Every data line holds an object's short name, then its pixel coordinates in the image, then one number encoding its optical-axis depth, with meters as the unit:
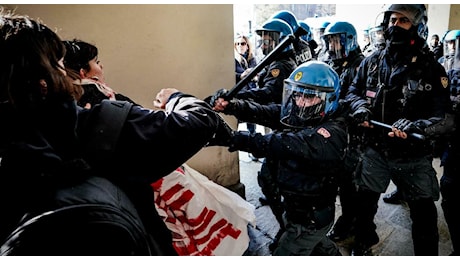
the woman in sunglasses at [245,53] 5.70
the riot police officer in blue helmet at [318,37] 4.34
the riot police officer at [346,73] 2.91
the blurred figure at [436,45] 5.35
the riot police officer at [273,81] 3.15
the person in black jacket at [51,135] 0.83
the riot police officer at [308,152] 2.02
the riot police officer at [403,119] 2.29
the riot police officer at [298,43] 3.62
